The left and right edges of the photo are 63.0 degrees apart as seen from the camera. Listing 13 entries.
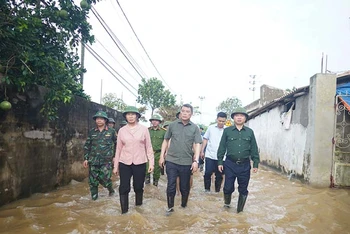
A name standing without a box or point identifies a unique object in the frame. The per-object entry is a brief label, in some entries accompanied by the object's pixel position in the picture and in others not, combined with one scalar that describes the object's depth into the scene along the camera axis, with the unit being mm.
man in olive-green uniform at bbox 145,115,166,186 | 6987
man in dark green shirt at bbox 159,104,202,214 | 4609
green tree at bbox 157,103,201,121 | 25375
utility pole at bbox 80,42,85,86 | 11709
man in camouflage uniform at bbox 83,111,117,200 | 5164
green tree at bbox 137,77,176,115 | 25844
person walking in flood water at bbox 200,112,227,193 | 6184
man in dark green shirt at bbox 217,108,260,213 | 4590
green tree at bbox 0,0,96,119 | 3654
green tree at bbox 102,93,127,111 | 28716
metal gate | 6852
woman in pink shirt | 4422
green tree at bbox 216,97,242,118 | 48969
